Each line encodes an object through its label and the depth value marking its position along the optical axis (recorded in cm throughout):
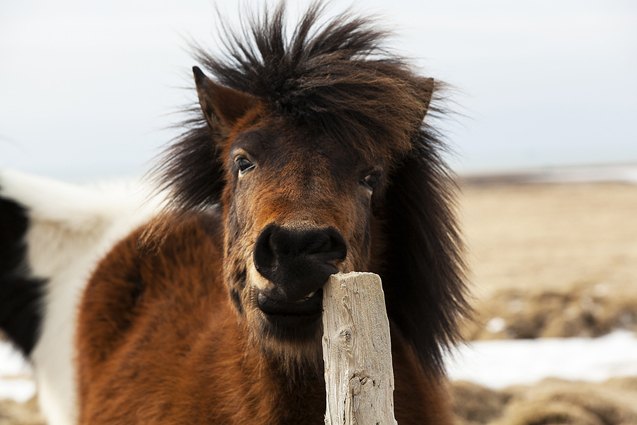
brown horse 580
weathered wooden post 473
